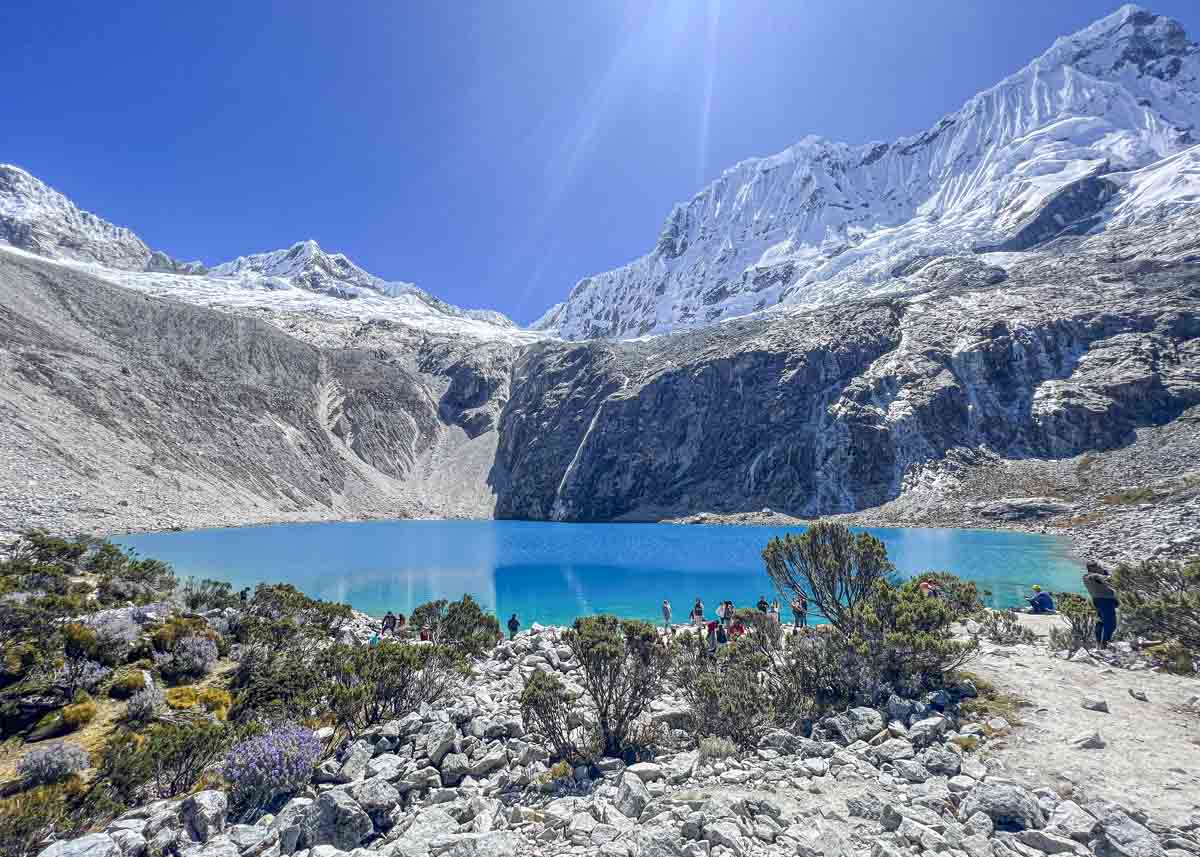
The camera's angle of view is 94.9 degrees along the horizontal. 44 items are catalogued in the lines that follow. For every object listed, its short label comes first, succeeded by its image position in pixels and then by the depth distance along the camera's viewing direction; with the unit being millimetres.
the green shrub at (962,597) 17688
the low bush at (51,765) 8102
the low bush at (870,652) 9781
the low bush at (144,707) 10531
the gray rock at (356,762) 8102
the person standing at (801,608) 15002
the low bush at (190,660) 12602
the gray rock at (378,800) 7086
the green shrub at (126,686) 11398
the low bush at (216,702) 11016
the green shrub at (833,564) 13844
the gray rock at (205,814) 6957
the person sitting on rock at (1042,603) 20891
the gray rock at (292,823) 6578
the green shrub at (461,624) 15703
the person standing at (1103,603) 12898
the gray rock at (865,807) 6047
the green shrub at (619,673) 9117
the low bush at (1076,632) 13112
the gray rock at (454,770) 7992
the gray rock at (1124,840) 5167
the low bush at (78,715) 10070
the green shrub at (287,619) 14883
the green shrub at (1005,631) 14734
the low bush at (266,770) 7715
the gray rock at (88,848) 6071
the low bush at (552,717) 8675
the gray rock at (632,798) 6574
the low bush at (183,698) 11141
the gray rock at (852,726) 8352
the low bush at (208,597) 19500
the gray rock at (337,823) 6621
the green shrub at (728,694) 8906
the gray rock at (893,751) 7465
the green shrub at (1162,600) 11633
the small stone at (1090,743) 7477
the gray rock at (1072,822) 5492
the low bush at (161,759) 7836
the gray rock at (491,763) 8133
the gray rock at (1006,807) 5746
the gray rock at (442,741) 8414
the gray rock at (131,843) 6453
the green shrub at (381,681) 9734
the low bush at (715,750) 8102
